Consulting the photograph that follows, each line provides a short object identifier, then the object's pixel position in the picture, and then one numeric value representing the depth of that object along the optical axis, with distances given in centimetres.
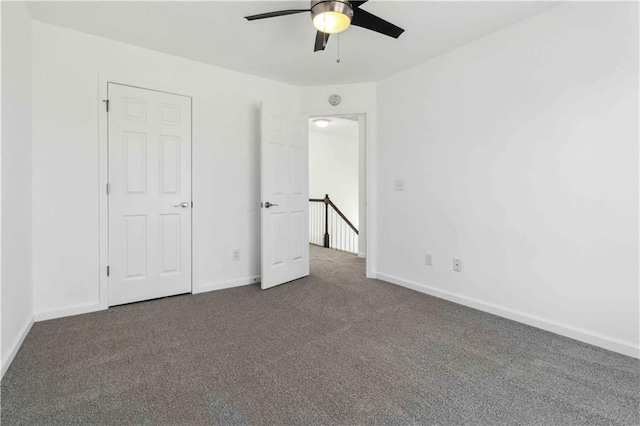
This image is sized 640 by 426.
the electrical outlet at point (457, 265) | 312
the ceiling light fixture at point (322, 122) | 594
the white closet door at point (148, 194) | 298
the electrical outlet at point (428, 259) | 340
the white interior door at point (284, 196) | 357
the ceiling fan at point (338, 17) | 209
